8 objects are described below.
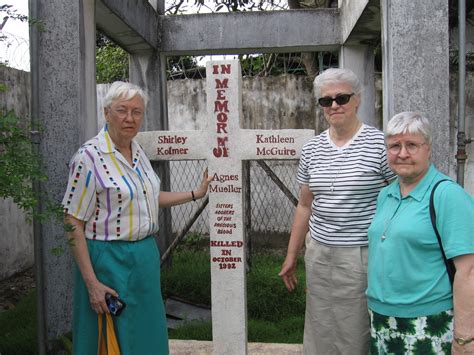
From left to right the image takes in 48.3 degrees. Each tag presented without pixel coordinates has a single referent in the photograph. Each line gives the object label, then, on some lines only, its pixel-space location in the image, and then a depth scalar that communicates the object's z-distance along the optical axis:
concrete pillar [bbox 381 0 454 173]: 3.05
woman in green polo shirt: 1.82
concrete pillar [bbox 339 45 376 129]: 5.31
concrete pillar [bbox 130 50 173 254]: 5.39
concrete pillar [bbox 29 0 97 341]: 3.17
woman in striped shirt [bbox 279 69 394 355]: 2.37
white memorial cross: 3.16
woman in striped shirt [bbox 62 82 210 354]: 2.41
